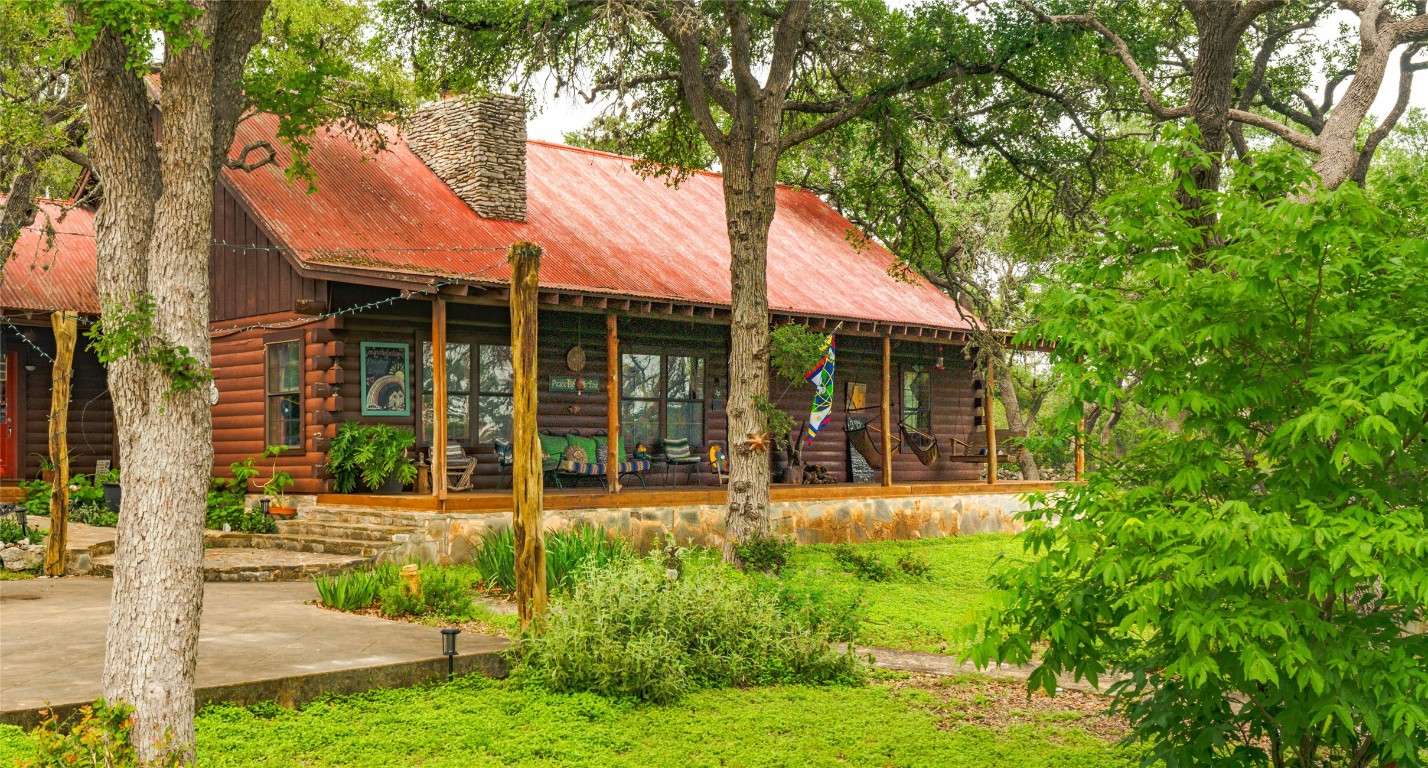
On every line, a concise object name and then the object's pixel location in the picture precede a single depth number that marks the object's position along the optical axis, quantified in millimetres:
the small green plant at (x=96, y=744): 5363
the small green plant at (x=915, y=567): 14852
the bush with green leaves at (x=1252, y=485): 4777
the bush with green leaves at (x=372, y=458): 15047
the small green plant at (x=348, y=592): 10555
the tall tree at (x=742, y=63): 13508
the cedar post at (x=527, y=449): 8586
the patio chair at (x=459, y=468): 15586
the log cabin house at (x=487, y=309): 15336
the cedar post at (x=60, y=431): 12664
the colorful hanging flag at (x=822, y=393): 16641
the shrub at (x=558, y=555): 10508
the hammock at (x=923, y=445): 20391
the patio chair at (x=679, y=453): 18172
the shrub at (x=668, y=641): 8070
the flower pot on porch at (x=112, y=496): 16703
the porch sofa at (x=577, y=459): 16656
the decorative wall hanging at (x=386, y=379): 15750
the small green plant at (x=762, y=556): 13109
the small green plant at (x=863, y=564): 14422
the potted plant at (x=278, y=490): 15258
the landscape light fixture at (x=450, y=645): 7996
